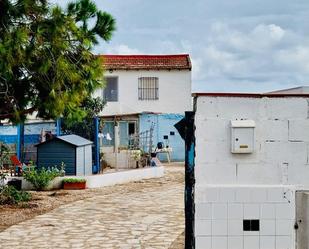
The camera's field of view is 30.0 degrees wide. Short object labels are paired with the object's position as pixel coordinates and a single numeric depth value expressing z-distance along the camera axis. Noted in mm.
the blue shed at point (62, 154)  16859
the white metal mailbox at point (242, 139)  5762
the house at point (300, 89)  7018
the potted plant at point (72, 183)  16234
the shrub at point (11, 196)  13617
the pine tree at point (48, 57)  10953
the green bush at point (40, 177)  16016
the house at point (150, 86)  30953
